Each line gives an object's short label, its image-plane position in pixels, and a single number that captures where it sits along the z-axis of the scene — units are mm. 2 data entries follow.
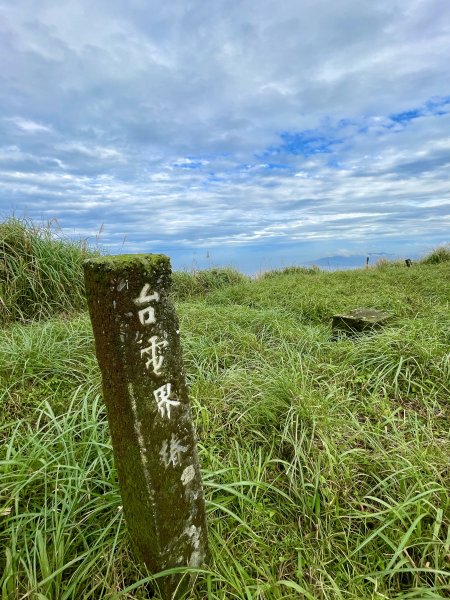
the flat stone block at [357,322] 4031
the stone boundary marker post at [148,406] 1048
